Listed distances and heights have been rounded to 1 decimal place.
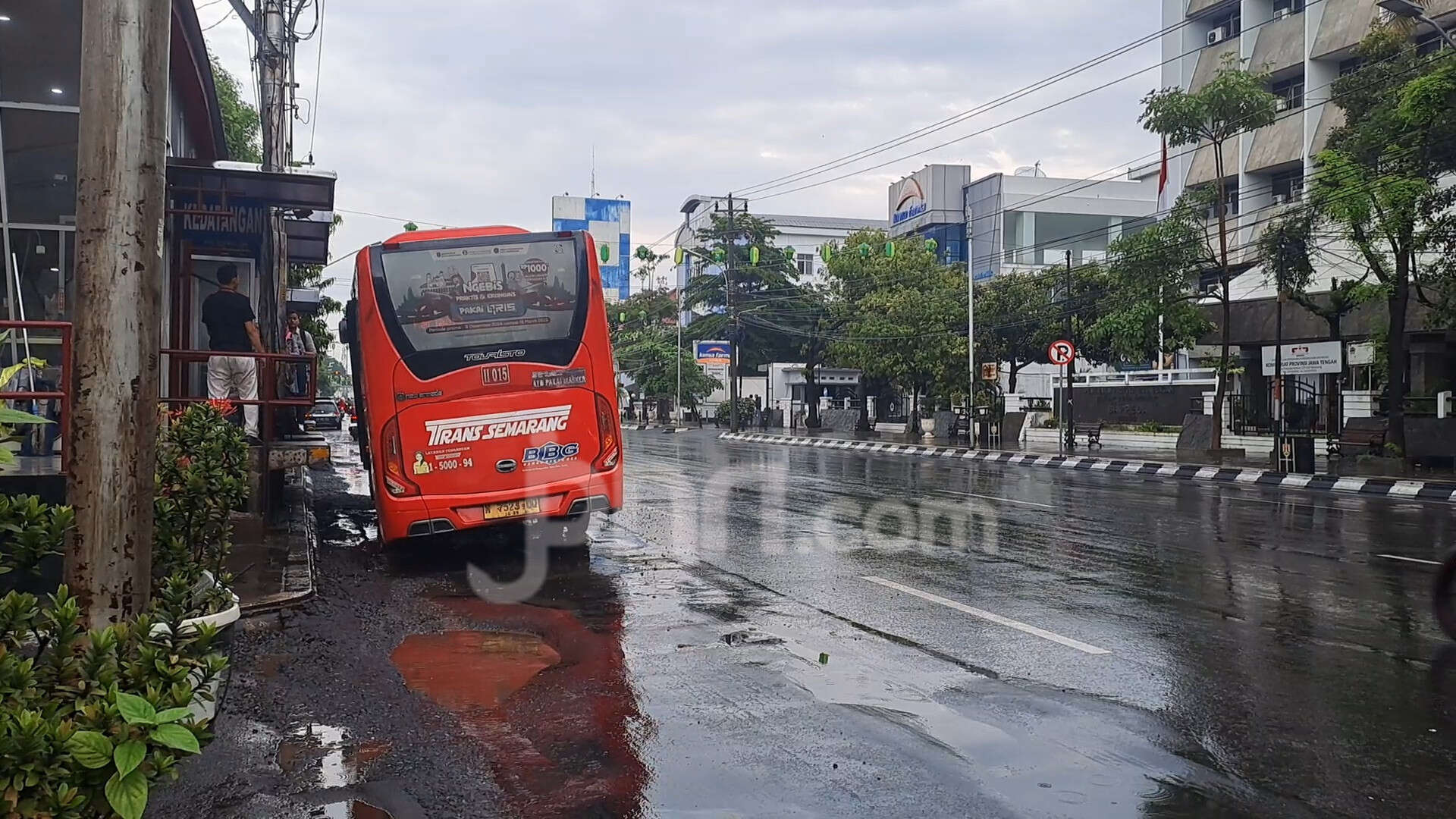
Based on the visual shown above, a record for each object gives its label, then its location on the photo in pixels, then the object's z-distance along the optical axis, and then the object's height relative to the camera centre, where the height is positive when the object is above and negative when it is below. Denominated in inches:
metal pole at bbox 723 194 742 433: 2064.5 +65.8
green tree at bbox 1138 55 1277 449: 1070.4 +268.9
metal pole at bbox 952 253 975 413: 1431.6 +83.1
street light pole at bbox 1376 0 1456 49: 722.2 +246.7
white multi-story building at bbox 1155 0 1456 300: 1424.7 +432.0
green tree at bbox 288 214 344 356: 1291.8 +121.7
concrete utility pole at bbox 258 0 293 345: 682.8 +173.8
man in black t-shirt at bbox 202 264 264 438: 483.2 +32.5
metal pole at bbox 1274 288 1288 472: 968.9 +16.3
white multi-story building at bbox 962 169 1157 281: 2659.9 +429.1
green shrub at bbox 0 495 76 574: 168.7 -19.8
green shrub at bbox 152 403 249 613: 244.8 -26.2
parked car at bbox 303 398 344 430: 1910.7 -34.0
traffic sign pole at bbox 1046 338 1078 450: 1235.2 +33.3
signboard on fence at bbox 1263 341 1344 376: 943.0 +32.9
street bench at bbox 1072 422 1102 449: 1334.9 -40.5
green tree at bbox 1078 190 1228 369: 1111.0 +116.1
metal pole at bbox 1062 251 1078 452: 1311.5 +117.0
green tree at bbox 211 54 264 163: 1291.8 +327.0
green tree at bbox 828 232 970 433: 1710.1 +115.7
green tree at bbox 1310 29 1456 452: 843.4 +173.5
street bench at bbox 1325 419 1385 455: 975.0 -35.6
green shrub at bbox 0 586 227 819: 111.6 -32.9
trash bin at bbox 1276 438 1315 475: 919.7 -46.5
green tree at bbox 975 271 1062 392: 1750.7 +122.9
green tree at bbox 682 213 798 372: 2239.2 +238.4
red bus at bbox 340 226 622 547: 422.6 +6.3
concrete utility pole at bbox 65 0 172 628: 173.2 +14.3
